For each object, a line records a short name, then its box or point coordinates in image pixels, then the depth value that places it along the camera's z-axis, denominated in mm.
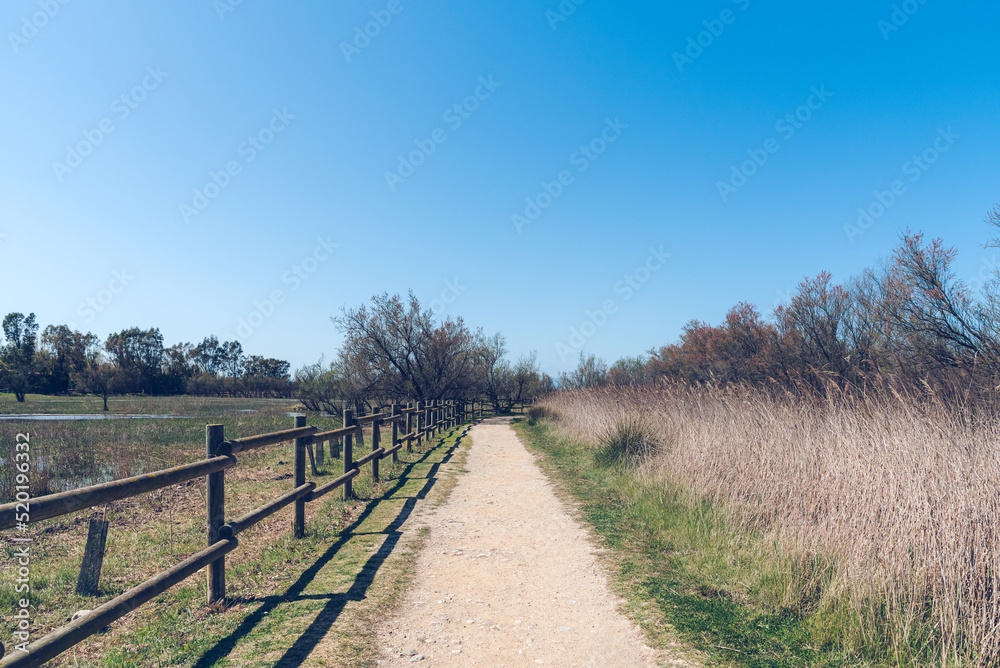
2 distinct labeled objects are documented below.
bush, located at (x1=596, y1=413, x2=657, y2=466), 11977
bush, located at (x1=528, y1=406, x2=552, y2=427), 29130
